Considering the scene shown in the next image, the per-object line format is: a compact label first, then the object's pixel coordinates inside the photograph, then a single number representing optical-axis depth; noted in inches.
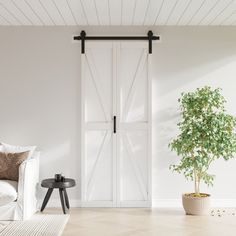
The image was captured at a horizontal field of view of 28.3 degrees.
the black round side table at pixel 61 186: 238.2
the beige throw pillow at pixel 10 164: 231.1
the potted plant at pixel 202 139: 237.8
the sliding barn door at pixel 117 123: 261.6
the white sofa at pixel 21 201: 219.9
